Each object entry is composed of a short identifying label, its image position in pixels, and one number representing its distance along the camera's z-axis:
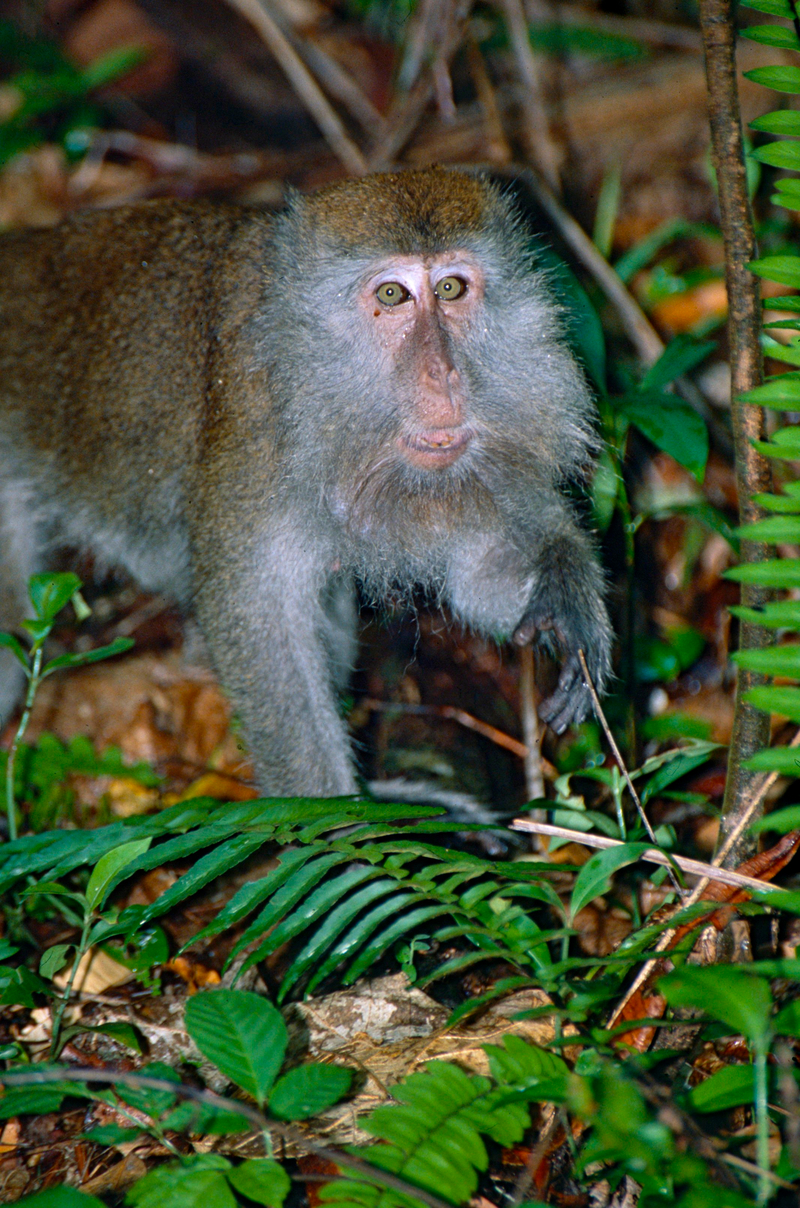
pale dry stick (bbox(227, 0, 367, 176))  6.23
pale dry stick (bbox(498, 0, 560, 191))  5.62
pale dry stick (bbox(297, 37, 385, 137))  6.79
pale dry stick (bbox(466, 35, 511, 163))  5.78
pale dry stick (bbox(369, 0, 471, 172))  6.06
